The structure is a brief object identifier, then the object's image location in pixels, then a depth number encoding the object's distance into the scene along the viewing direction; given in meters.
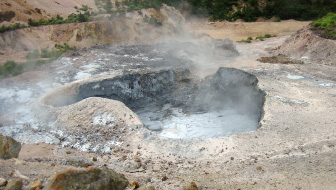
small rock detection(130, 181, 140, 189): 5.18
